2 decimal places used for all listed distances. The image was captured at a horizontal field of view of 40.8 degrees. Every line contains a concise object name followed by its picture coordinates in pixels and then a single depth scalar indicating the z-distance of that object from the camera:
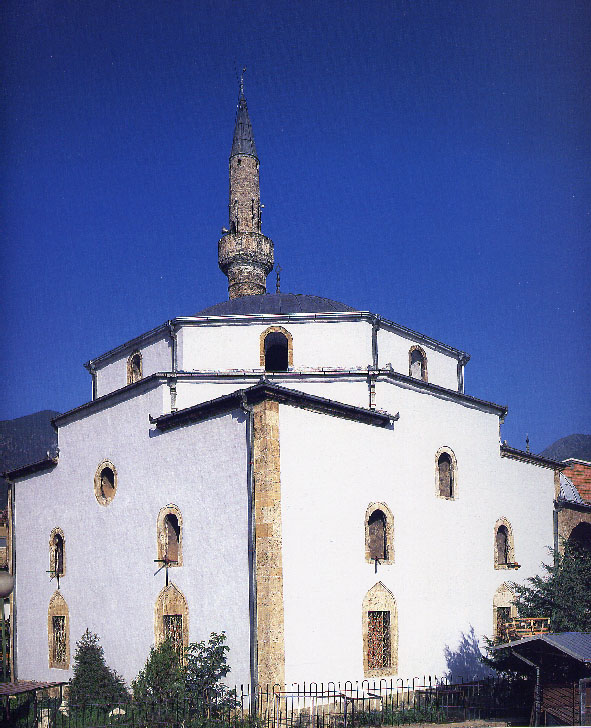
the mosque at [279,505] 14.36
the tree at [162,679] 13.17
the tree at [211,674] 13.59
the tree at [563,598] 15.46
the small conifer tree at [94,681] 16.06
